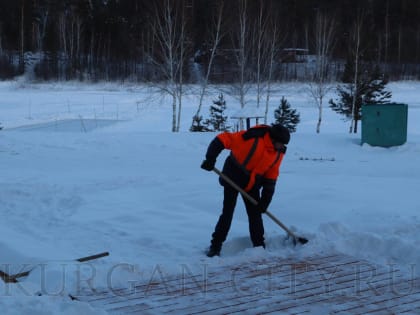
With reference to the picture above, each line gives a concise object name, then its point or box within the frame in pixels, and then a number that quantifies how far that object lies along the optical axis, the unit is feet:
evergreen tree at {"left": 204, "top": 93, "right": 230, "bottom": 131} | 81.67
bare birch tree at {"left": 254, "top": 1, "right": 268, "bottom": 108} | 85.20
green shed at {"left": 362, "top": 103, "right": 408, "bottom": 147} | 50.19
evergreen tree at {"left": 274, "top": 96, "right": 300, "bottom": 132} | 82.07
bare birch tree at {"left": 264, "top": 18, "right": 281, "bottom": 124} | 86.53
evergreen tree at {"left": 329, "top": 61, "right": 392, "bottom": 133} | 88.38
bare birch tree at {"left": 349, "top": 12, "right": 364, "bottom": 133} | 84.58
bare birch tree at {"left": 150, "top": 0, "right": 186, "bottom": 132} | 78.38
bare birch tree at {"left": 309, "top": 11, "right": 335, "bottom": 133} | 87.76
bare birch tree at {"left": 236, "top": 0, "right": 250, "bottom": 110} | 81.87
